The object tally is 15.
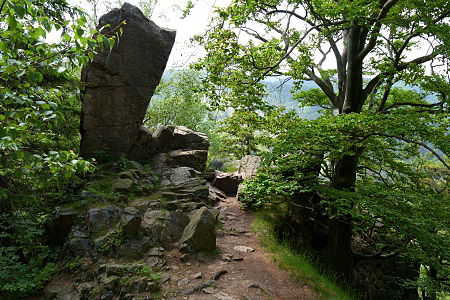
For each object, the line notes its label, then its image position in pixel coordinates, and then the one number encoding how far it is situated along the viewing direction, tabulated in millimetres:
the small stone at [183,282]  6288
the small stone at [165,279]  6357
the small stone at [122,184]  10445
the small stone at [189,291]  5902
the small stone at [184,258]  7398
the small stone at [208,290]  5977
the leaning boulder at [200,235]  7836
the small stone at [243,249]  8609
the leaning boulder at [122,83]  12523
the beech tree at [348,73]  7734
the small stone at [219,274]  6610
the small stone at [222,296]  5745
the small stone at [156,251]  7531
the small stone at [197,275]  6591
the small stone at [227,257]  7777
